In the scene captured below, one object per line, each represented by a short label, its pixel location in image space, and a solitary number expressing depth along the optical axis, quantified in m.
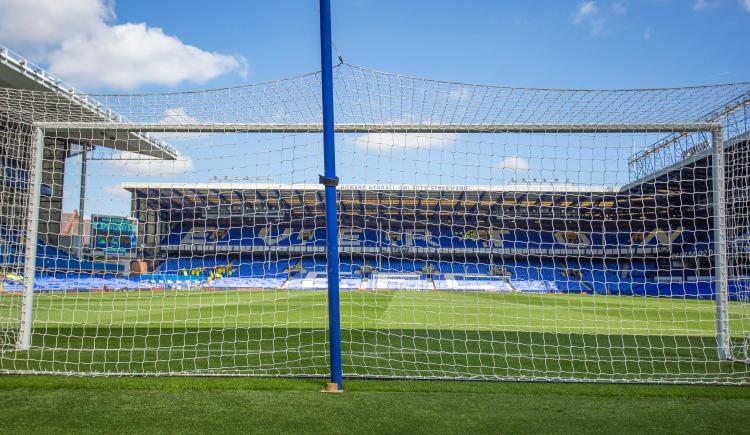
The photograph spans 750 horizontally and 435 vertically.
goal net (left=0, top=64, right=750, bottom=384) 4.86
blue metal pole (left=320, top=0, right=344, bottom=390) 3.92
